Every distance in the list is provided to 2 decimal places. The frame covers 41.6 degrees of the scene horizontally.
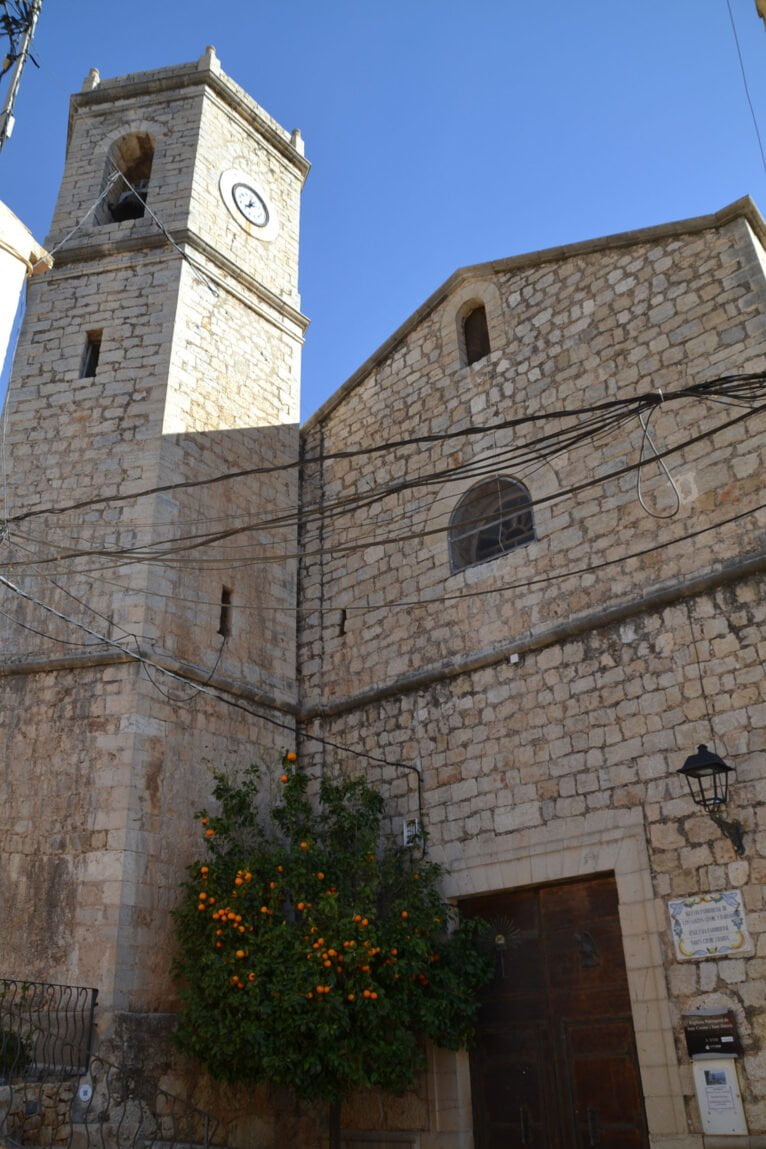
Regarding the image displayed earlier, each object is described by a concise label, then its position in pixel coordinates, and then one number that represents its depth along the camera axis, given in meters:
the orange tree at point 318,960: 7.11
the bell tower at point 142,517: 8.24
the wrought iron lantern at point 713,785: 6.87
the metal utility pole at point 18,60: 8.17
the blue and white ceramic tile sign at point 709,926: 6.75
